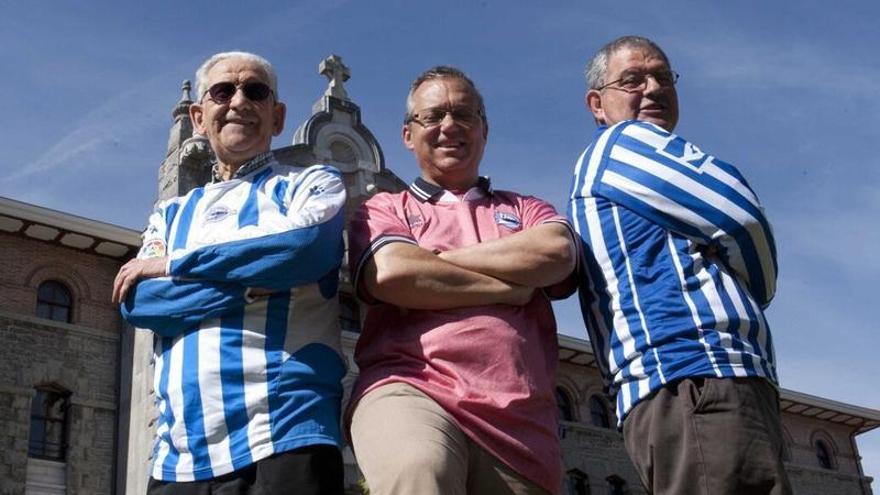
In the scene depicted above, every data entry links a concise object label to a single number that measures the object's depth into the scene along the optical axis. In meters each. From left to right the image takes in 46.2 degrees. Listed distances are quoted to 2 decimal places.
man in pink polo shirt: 3.41
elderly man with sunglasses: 3.64
